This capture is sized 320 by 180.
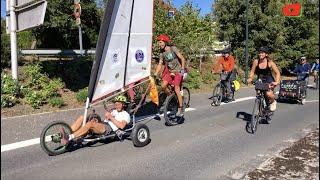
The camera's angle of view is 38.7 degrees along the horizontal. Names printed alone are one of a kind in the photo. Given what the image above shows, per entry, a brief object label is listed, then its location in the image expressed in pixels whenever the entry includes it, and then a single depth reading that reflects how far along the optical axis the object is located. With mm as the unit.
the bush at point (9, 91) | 10733
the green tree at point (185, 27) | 21094
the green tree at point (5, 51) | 13206
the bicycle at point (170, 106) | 10094
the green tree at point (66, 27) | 20456
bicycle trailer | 14562
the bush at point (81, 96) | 12281
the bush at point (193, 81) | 18600
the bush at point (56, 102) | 11453
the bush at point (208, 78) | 21200
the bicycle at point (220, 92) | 13867
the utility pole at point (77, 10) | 15598
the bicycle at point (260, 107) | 9508
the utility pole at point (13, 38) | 11953
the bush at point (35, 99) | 11109
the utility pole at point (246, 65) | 22055
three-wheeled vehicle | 6980
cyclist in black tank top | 9391
